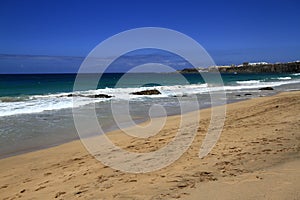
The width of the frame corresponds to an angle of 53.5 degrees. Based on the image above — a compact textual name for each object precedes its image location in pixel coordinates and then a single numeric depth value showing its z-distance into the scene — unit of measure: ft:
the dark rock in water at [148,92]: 87.89
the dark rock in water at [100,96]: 79.71
